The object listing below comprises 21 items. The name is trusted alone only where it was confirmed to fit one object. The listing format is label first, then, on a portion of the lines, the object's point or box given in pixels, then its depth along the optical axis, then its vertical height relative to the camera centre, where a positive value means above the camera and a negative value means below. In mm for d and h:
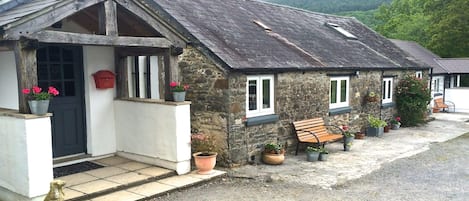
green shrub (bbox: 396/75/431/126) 16188 -1202
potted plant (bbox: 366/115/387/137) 14219 -2042
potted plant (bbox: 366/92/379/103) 14297 -977
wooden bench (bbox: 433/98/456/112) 22203 -2031
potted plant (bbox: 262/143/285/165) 9539 -2014
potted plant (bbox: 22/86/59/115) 5848 -405
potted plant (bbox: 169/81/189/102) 8023 -412
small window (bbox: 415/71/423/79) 18134 -204
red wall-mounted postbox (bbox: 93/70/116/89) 8922 -154
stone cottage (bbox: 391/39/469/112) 22906 -469
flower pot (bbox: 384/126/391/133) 15156 -2252
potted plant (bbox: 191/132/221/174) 8242 -1744
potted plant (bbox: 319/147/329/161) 10078 -2138
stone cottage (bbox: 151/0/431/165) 9109 -49
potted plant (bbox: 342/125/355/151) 11425 -2007
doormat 7855 -1980
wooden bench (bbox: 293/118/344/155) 10594 -1709
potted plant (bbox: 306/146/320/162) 10009 -2102
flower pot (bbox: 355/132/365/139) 13734 -2263
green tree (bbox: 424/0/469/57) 29344 +2908
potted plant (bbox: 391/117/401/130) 15883 -2158
